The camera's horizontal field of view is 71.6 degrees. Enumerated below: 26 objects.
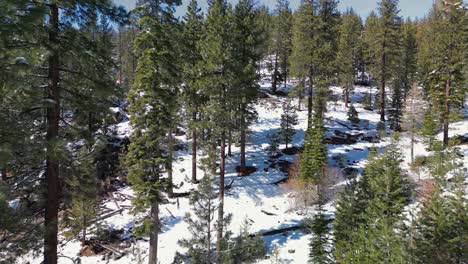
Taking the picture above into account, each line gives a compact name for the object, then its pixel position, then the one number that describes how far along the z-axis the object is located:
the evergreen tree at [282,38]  53.06
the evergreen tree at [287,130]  31.19
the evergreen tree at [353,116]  38.97
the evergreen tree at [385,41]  37.78
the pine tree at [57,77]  8.02
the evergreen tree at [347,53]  46.59
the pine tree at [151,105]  16.59
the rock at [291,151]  30.54
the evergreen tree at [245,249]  16.00
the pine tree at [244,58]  20.90
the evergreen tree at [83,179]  9.72
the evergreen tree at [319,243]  16.80
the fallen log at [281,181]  25.88
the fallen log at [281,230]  20.86
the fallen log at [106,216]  23.26
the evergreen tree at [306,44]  31.59
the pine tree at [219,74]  20.06
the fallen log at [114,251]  20.68
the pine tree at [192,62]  23.19
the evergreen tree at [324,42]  31.52
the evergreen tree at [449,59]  29.22
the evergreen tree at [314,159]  23.33
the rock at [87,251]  21.80
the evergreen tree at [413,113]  27.81
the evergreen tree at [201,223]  15.41
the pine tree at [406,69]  40.12
